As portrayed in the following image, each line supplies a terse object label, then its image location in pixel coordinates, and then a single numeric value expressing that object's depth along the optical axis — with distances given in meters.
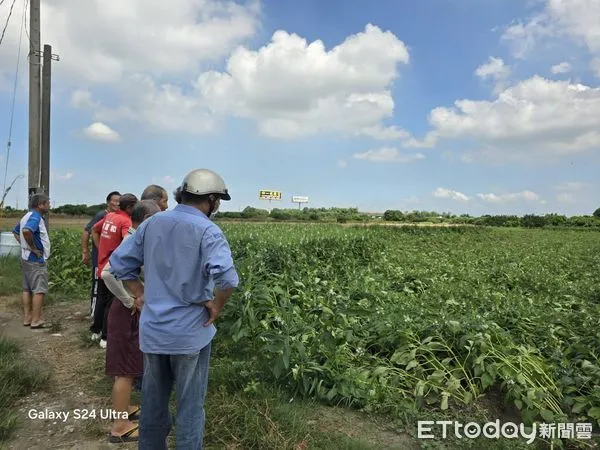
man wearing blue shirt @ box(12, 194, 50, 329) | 6.01
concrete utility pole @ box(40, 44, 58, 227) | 9.53
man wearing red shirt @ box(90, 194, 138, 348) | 4.57
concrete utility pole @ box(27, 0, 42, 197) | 9.30
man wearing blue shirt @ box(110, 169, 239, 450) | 2.56
